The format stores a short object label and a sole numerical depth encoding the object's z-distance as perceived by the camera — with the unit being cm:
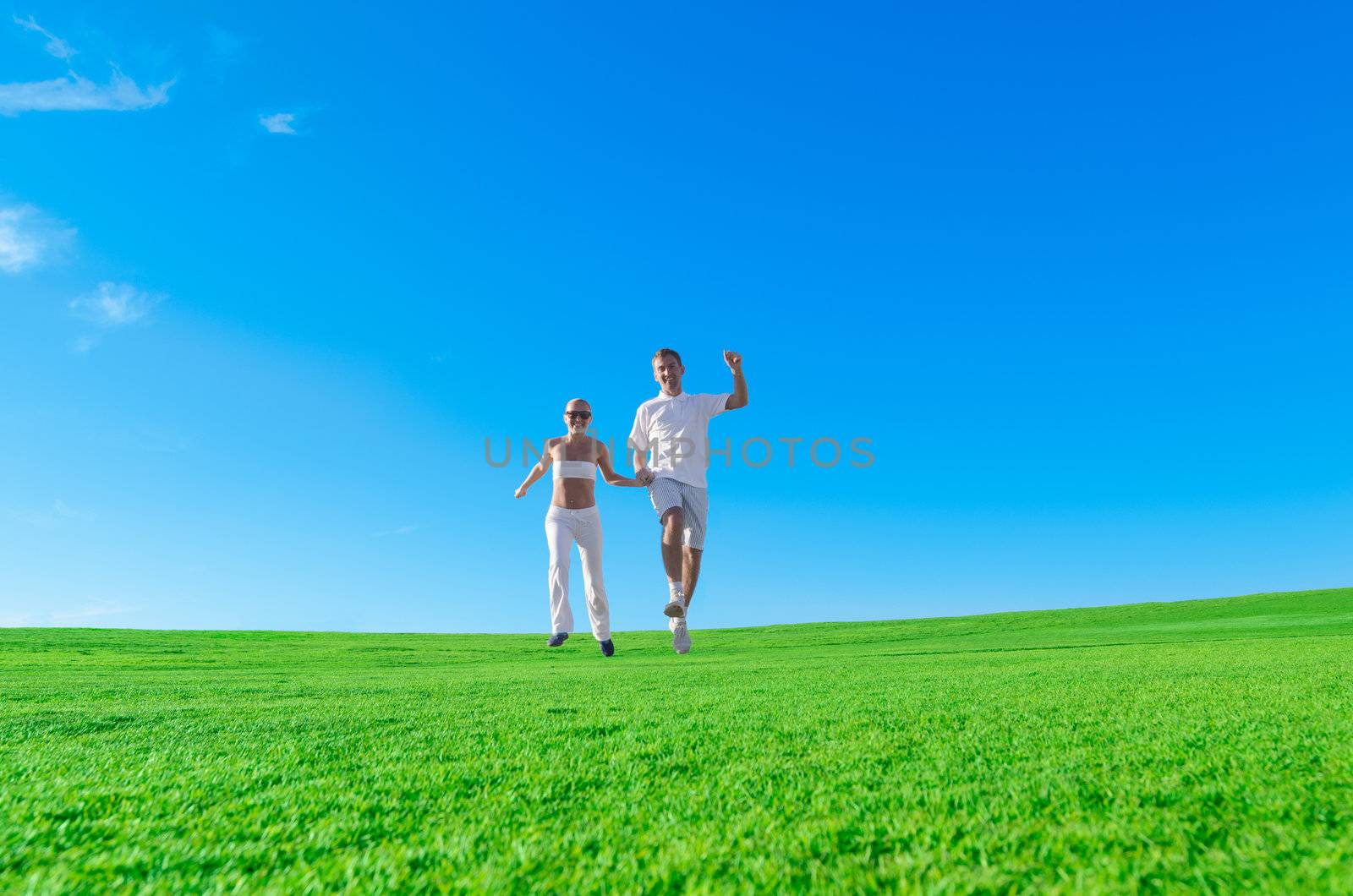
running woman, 1014
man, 859
